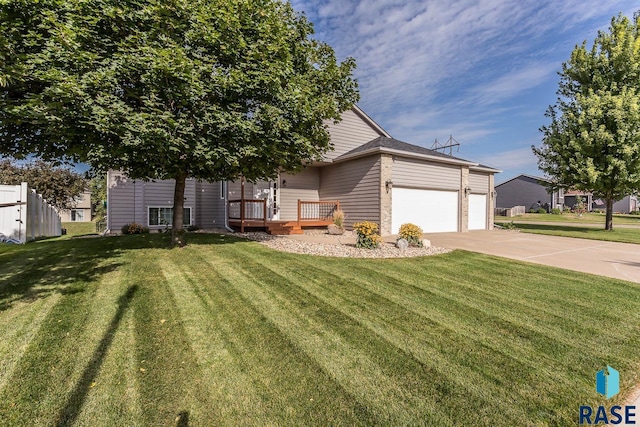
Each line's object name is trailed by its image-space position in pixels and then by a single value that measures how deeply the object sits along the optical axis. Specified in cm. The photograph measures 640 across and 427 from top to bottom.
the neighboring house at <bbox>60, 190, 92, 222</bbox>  3373
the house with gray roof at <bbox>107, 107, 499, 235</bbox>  1219
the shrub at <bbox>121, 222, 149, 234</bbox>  1164
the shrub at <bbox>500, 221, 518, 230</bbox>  1648
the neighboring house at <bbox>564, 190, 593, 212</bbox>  4131
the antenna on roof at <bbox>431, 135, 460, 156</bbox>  2217
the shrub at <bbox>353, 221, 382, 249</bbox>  845
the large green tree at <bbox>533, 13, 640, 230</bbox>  1405
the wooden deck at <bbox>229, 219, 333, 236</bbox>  1193
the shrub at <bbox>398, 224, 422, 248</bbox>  887
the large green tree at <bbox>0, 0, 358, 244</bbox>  499
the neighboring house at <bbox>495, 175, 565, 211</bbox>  3681
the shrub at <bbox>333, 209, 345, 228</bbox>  1282
